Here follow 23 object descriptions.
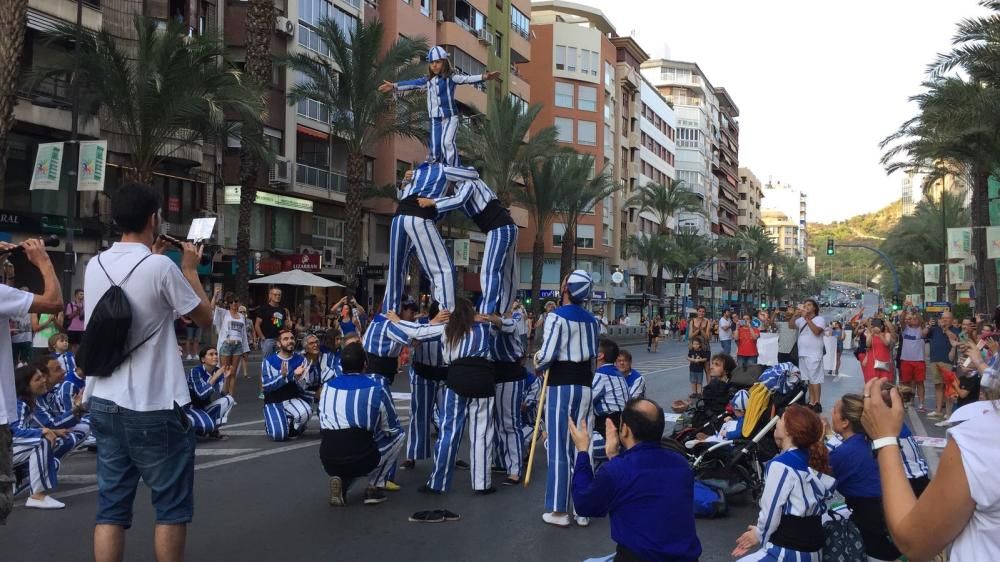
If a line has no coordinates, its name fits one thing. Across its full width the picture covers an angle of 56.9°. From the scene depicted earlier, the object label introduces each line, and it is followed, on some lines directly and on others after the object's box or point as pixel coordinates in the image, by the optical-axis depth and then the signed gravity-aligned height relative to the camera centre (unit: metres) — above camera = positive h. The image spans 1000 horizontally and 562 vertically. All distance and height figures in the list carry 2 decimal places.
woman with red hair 4.91 -1.23
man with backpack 4.29 -0.53
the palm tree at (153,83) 23.42 +4.97
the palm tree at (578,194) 44.00 +4.28
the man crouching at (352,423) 7.39 -1.17
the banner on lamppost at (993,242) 29.33 +1.45
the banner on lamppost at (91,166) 22.47 +2.66
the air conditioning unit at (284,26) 34.97 +9.59
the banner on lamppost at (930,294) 55.94 -0.48
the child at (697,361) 17.19 -1.47
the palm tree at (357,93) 29.19 +6.03
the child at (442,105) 9.01 +1.72
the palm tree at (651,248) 68.94 +2.60
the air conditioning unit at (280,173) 35.00 +4.00
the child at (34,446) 7.03 -1.32
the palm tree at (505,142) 37.69 +5.73
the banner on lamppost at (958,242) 35.34 +1.74
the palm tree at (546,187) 42.25 +4.37
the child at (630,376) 8.92 -0.95
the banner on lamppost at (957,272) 44.19 +0.70
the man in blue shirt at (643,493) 4.11 -0.96
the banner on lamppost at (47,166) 22.06 +2.61
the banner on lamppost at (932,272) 52.56 +0.81
